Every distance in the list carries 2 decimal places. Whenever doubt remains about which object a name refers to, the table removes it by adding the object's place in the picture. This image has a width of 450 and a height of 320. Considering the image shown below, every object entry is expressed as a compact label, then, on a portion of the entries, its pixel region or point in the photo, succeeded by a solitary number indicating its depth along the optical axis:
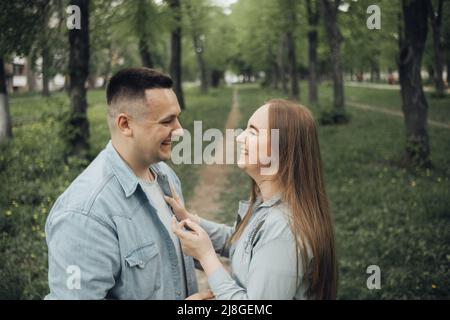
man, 1.85
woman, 1.79
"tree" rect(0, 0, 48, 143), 7.02
